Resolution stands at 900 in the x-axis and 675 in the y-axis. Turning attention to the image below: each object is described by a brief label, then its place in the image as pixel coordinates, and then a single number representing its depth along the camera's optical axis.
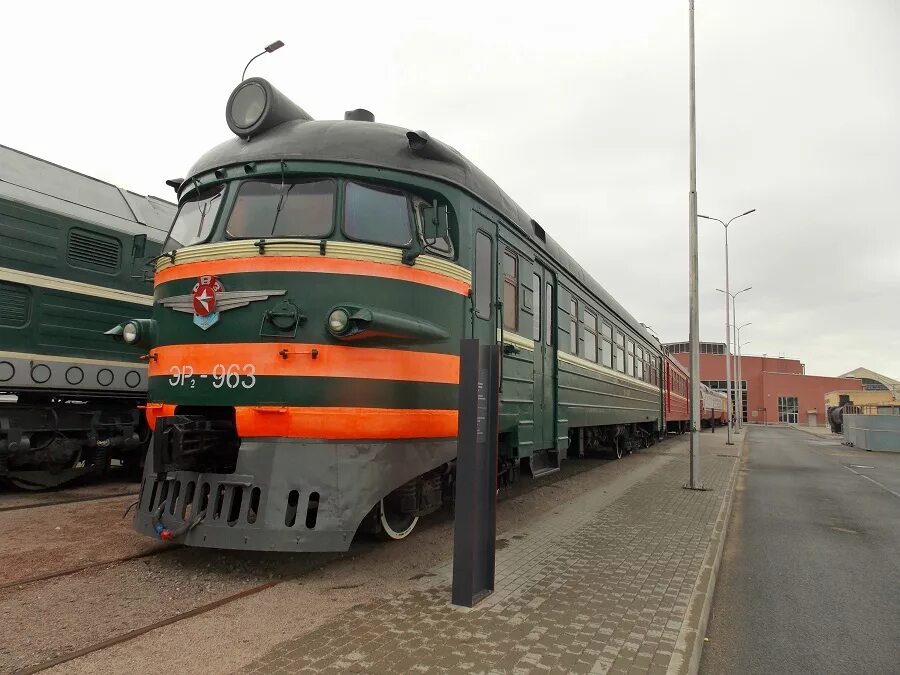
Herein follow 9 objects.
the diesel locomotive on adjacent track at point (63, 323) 7.68
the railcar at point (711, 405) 35.64
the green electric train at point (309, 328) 4.64
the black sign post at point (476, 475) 4.21
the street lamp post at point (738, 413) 39.56
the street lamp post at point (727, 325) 30.55
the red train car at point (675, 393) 21.30
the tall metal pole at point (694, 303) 11.01
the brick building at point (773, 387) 74.06
